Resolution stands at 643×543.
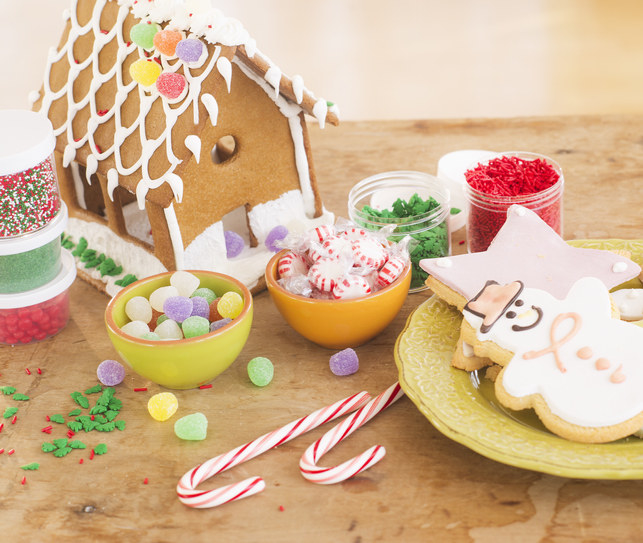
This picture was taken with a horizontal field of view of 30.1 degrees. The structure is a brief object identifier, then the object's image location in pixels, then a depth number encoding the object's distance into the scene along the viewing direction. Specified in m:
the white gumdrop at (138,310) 0.78
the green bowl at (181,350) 0.74
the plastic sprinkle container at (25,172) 0.78
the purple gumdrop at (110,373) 0.78
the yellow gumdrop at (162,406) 0.75
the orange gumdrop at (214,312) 0.79
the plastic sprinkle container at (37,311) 0.82
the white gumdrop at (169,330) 0.76
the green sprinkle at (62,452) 0.73
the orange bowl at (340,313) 0.77
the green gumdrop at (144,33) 0.82
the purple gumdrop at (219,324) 0.77
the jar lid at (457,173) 0.95
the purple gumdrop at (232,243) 0.88
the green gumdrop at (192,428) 0.73
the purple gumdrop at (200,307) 0.78
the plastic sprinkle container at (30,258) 0.80
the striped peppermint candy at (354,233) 0.80
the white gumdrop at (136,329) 0.75
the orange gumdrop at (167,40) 0.80
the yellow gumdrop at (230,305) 0.77
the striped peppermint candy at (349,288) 0.77
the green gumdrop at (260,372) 0.77
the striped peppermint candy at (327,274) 0.77
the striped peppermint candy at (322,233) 0.81
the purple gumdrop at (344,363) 0.78
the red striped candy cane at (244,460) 0.68
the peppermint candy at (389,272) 0.78
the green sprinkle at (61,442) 0.73
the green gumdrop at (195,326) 0.76
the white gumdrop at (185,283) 0.79
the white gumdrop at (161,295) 0.78
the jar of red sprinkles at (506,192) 0.84
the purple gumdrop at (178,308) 0.77
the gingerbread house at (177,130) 0.80
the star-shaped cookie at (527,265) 0.75
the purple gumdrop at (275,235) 0.88
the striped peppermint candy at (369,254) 0.78
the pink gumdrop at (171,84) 0.80
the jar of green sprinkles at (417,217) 0.85
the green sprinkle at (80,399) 0.77
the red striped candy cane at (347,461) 0.69
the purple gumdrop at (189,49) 0.79
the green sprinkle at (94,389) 0.78
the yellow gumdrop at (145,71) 0.82
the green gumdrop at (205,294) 0.79
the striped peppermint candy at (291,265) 0.79
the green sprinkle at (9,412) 0.77
